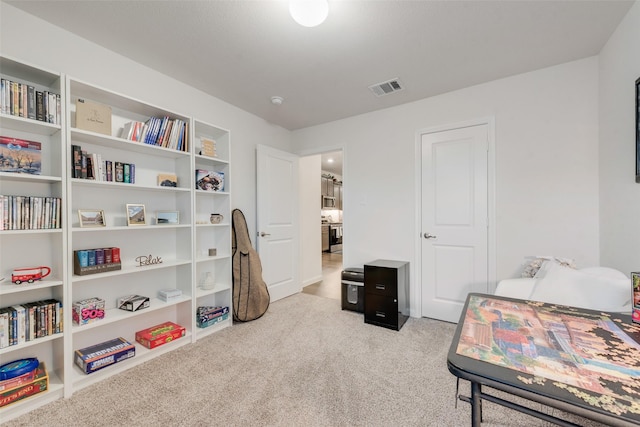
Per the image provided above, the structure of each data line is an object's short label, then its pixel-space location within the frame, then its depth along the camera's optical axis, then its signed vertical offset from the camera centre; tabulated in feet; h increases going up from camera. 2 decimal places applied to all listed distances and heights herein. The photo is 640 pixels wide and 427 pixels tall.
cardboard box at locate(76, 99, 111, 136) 6.23 +2.33
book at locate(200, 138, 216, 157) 9.05 +2.26
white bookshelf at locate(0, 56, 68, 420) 5.35 -0.52
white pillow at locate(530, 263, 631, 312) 4.70 -1.46
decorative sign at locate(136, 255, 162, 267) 7.58 -1.30
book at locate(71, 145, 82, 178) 6.06 +1.20
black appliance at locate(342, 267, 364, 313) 10.21 -2.94
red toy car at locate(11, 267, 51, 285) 5.38 -1.21
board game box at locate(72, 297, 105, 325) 6.23 -2.25
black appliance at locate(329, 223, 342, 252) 26.49 -2.40
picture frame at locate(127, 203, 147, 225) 7.18 +0.01
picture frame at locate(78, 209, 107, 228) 6.45 -0.08
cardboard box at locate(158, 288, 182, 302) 7.82 -2.34
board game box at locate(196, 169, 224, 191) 8.67 +1.11
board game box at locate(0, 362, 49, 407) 5.04 -3.36
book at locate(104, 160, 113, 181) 6.73 +1.11
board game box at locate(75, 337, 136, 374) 6.08 -3.26
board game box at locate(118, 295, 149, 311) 7.04 -2.31
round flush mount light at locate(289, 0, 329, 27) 5.05 +3.85
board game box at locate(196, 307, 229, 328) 8.55 -3.28
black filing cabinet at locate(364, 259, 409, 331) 8.91 -2.75
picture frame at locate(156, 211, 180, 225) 7.89 -0.08
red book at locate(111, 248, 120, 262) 6.83 -1.00
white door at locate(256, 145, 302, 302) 11.14 -0.27
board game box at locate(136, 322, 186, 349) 7.22 -3.31
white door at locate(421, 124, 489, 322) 8.93 -0.22
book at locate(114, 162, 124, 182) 6.91 +1.09
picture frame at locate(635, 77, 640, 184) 5.32 +1.62
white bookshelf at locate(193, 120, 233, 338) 9.18 -0.50
